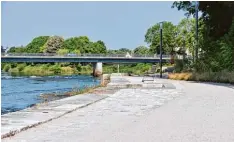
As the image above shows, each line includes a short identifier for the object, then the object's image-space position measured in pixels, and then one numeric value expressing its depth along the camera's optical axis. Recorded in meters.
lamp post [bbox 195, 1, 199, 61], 41.53
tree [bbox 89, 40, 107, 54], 144.00
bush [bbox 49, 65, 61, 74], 126.46
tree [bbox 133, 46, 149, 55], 150.00
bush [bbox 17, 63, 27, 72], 136.62
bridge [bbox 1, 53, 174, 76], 96.12
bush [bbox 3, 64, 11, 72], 143.23
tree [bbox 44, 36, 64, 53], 155.38
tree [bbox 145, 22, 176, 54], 115.69
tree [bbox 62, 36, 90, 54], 145.12
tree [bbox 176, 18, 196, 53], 102.78
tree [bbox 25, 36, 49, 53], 162.88
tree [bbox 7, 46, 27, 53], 167.00
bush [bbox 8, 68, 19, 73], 135.10
